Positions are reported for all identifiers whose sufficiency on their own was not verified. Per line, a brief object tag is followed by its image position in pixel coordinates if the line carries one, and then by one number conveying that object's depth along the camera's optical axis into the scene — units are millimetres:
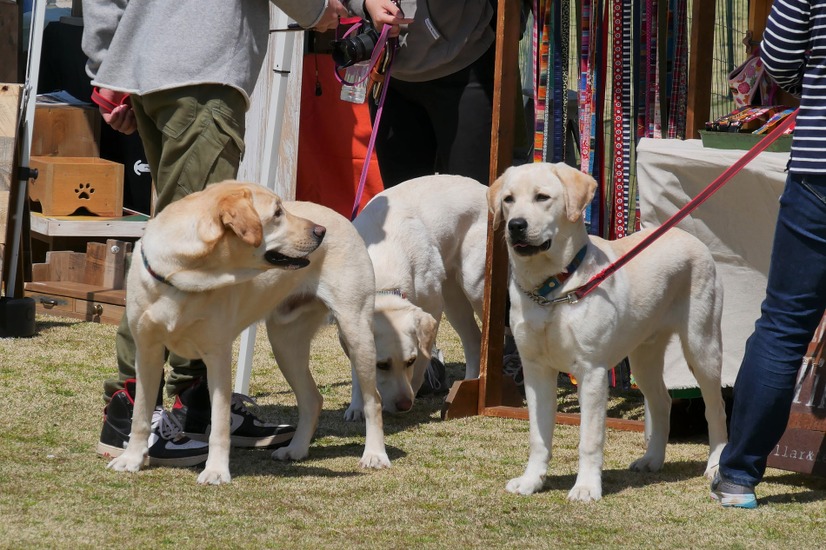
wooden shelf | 15133
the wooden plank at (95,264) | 14547
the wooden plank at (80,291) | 13789
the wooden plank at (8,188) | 12656
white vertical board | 15891
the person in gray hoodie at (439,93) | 10703
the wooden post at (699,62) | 10906
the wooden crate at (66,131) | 16469
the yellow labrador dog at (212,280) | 7023
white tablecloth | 8414
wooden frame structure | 9797
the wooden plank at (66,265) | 14789
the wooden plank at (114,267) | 14406
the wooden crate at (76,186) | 15406
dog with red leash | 7191
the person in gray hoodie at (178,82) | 7473
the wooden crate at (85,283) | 13805
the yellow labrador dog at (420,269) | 9914
